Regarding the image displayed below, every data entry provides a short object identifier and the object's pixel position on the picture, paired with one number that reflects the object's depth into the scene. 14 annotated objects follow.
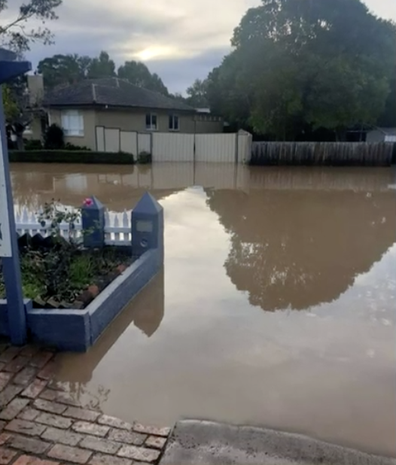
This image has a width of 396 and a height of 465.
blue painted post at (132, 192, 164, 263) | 5.75
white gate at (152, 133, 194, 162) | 22.36
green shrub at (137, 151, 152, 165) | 21.45
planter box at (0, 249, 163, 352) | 3.96
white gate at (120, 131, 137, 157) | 22.33
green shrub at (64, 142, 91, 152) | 23.26
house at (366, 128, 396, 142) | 28.46
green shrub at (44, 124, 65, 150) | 24.45
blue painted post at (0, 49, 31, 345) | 3.38
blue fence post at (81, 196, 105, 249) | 5.97
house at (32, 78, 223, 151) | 23.62
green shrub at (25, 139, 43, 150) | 24.39
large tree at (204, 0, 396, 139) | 21.38
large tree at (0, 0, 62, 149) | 18.91
